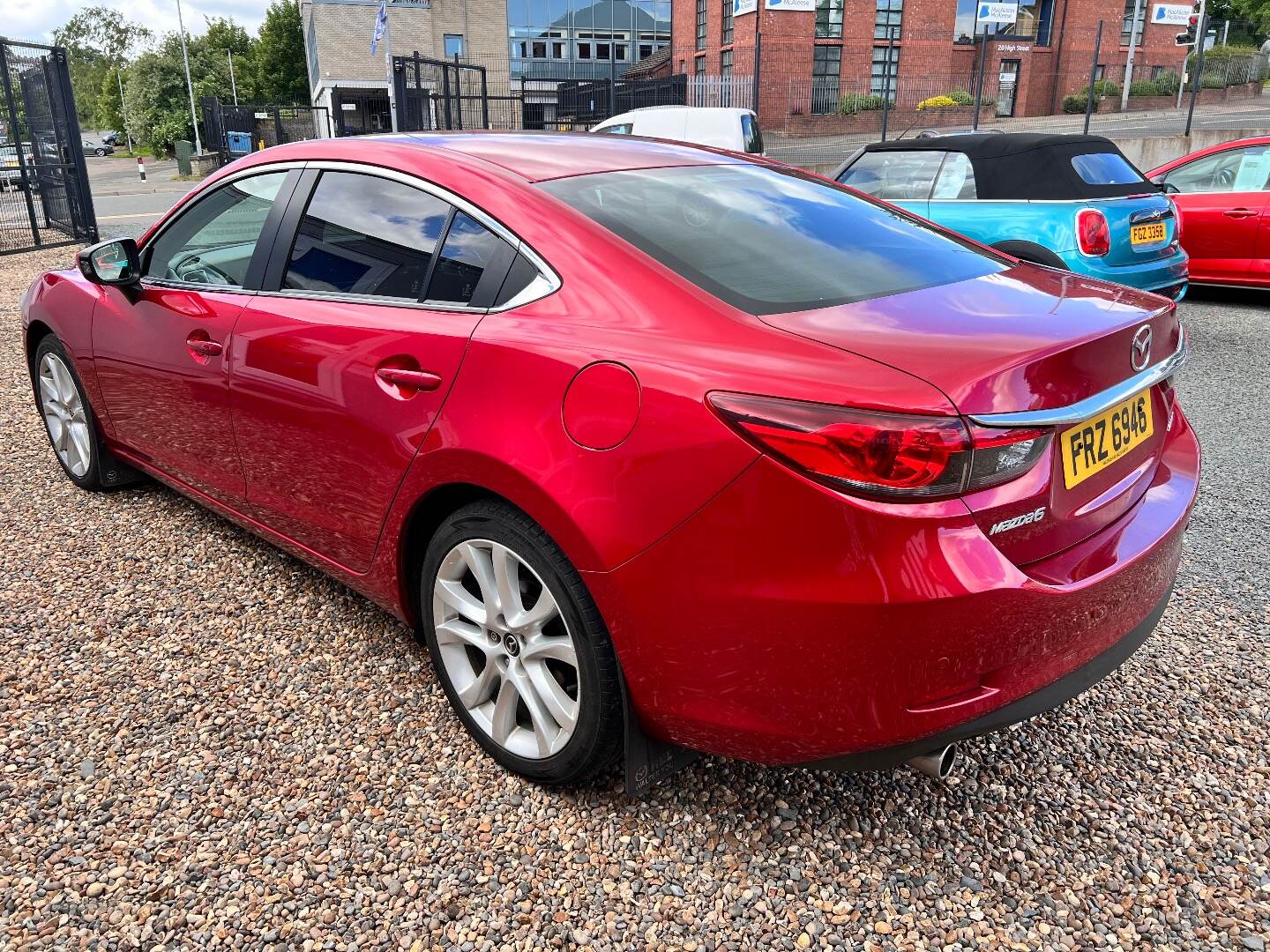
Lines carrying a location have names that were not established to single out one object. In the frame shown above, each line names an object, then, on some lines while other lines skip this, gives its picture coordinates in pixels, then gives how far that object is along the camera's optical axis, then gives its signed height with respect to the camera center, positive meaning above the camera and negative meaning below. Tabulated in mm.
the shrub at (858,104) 32531 +718
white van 14711 +30
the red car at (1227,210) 8477 -727
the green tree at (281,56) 71562 +5268
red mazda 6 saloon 1756 -620
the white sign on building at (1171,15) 41344 +4389
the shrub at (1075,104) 38156 +774
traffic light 40000 +3561
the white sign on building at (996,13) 38531 +4231
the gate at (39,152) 13531 -272
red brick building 33969 +2971
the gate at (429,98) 18781 +627
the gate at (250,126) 35750 +196
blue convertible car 6699 -550
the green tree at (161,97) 56781 +2098
